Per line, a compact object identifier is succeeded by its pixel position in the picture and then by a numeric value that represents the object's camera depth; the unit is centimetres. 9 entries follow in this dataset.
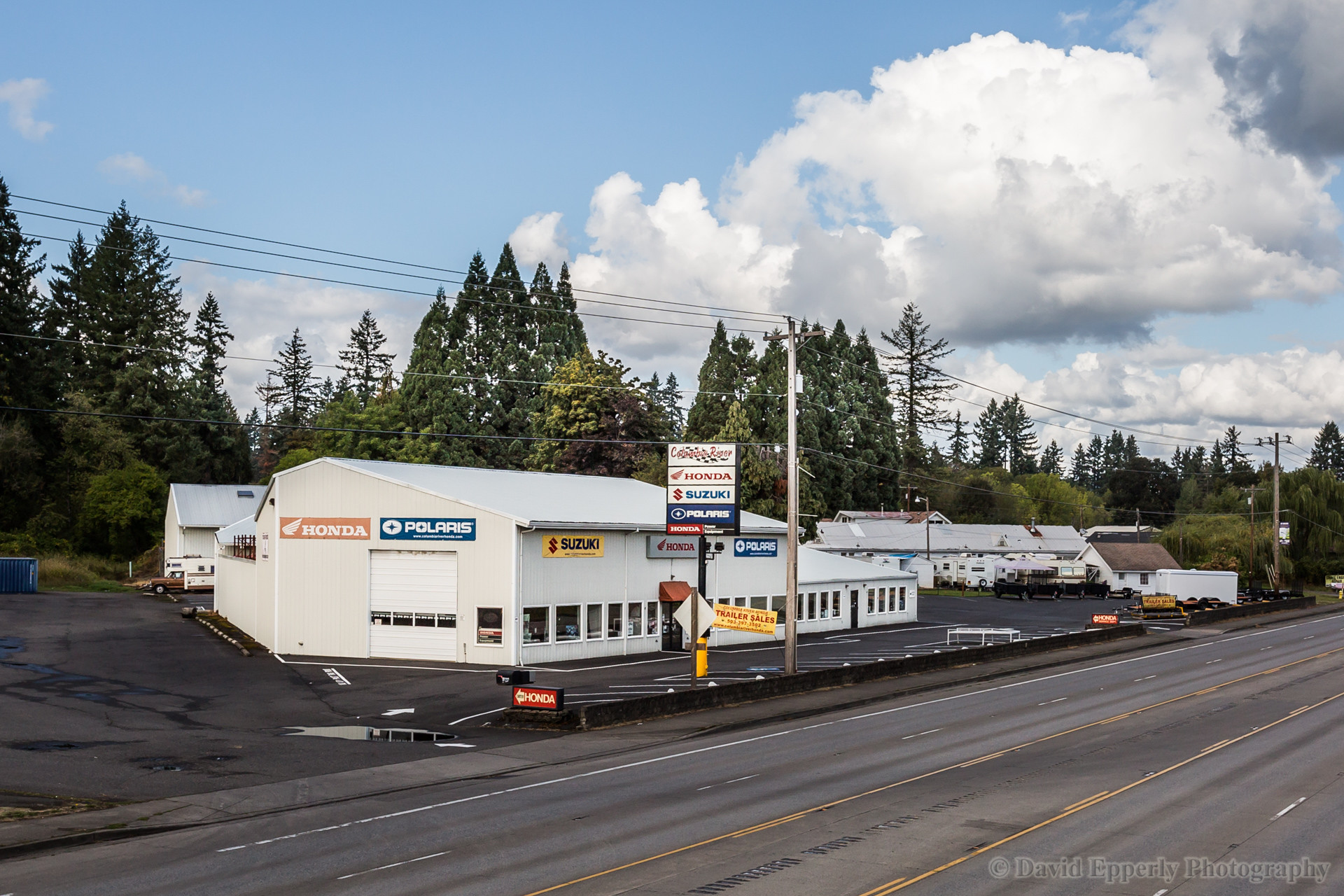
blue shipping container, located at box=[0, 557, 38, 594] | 6619
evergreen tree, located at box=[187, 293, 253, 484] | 9900
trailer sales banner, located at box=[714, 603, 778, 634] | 3262
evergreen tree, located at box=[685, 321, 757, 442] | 10225
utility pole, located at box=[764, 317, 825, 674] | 3241
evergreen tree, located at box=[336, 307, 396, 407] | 13638
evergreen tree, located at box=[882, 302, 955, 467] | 13225
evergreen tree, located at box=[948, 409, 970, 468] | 17738
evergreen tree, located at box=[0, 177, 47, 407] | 8700
